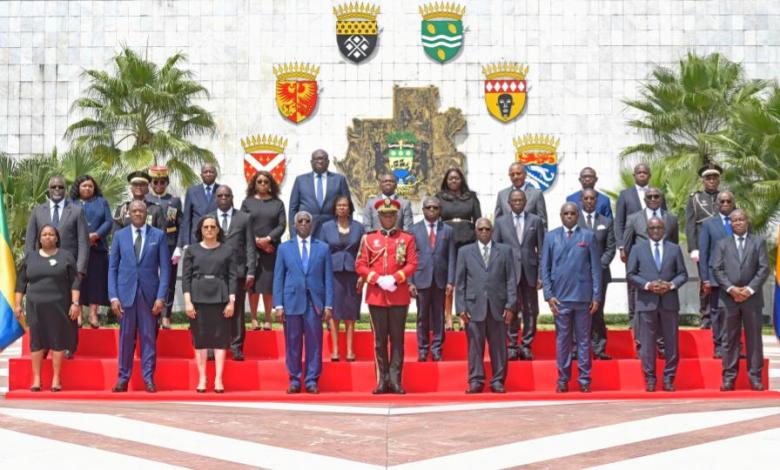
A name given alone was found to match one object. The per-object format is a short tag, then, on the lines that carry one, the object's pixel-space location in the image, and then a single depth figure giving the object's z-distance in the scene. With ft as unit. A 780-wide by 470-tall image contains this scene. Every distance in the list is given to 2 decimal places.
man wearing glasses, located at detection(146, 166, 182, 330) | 45.21
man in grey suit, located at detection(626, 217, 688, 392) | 41.29
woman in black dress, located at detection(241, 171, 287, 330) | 44.19
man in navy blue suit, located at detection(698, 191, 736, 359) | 42.86
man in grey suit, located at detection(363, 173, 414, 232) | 43.45
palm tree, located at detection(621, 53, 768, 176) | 86.12
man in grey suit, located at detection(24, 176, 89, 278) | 42.24
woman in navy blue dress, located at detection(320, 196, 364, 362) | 43.06
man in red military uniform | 40.34
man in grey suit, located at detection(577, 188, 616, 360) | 43.62
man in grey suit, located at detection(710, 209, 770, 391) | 41.50
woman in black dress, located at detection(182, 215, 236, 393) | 40.32
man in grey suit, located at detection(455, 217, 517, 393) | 40.81
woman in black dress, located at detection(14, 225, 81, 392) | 40.75
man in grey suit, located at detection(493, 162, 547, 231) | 43.88
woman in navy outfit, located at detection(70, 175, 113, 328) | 44.19
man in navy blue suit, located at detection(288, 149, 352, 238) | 45.29
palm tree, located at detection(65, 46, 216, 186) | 85.76
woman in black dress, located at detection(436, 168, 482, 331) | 43.96
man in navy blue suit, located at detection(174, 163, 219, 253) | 44.73
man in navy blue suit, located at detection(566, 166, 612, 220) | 44.47
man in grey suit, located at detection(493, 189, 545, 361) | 42.55
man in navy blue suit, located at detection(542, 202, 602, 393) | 40.81
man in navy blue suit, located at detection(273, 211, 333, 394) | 40.63
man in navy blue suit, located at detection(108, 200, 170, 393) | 40.98
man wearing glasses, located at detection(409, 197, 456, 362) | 42.22
